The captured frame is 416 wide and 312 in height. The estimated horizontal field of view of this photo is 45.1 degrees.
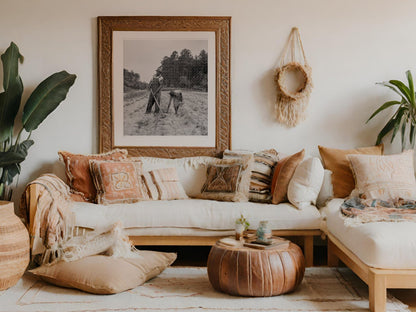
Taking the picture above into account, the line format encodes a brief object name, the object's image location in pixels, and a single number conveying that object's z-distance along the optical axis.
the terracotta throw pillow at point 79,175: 4.32
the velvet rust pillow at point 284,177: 4.16
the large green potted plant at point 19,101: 4.44
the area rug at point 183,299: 2.90
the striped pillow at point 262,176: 4.26
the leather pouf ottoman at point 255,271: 3.00
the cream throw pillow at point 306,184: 4.02
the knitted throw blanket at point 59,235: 3.47
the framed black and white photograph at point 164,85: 4.76
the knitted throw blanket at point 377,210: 3.25
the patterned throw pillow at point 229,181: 4.24
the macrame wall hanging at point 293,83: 4.69
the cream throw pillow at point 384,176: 3.97
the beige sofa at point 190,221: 3.86
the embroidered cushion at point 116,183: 4.17
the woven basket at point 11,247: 3.19
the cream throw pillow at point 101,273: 3.12
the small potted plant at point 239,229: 3.34
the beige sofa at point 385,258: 2.78
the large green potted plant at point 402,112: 4.44
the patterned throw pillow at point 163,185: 4.32
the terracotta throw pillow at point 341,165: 4.39
